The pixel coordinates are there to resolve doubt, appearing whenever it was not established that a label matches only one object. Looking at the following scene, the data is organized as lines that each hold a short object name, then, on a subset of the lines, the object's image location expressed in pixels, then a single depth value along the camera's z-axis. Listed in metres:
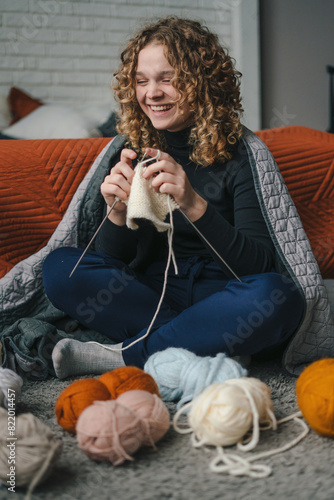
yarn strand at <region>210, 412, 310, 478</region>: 0.75
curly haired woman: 1.06
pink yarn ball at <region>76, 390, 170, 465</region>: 0.76
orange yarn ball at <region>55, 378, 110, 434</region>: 0.86
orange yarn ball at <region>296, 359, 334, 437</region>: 0.82
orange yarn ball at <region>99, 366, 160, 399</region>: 0.89
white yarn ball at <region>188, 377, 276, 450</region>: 0.81
